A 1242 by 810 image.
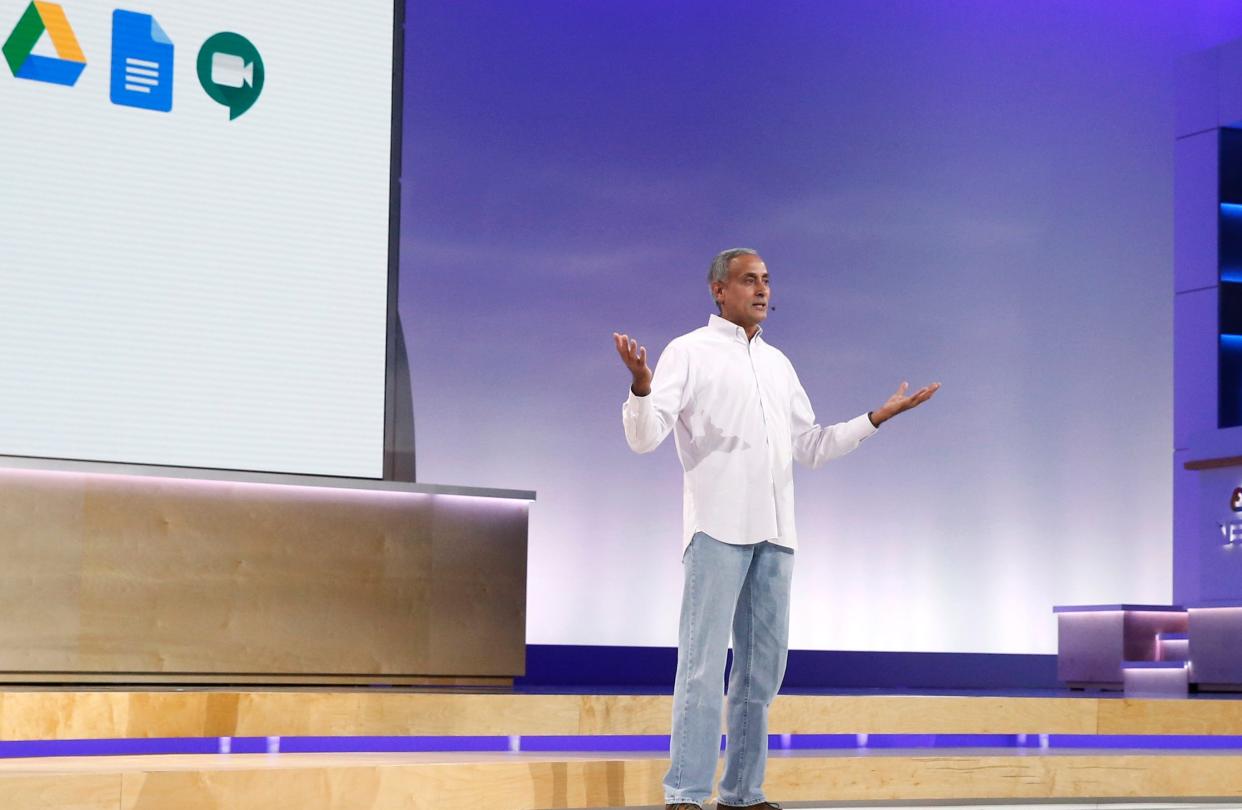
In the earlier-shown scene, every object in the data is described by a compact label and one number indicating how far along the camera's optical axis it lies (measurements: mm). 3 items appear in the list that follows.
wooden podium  9891
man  6809
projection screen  9773
